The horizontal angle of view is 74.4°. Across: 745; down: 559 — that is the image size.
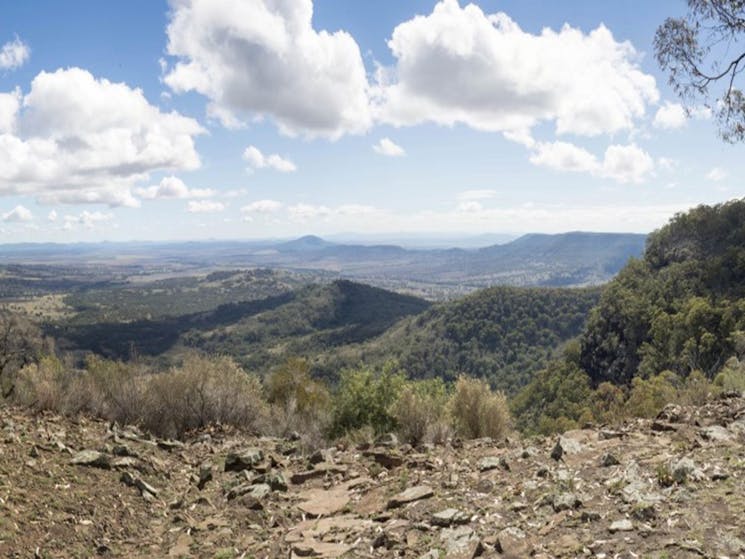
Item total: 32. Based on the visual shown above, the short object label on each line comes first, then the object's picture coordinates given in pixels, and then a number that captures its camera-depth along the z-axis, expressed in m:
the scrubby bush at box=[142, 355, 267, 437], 16.14
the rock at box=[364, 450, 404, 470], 11.21
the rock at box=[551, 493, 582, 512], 7.25
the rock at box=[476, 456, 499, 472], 9.91
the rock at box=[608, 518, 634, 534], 6.20
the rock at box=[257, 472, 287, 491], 10.62
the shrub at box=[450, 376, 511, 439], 15.91
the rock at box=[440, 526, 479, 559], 6.45
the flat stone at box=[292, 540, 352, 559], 7.12
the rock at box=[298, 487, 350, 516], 9.15
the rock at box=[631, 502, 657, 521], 6.47
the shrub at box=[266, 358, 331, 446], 16.98
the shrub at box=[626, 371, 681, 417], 16.65
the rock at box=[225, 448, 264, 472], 12.30
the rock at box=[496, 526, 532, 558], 6.11
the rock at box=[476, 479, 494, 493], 8.66
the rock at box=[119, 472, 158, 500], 10.19
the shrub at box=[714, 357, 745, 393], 14.29
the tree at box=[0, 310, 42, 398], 27.09
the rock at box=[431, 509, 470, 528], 7.42
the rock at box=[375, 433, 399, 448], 13.09
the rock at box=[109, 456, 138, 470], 10.70
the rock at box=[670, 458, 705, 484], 7.34
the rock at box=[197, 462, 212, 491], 11.26
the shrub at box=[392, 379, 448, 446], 14.02
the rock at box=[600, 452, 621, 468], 8.74
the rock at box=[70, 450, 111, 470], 10.37
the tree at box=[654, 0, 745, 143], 13.23
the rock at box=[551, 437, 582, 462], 9.81
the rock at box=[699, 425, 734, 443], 9.12
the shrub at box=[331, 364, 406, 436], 20.27
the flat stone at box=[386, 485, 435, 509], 8.59
